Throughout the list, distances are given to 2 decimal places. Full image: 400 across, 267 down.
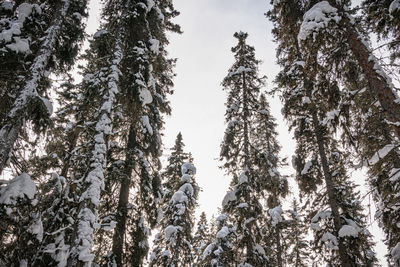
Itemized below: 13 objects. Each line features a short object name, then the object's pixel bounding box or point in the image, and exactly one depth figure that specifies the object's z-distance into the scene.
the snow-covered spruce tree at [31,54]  5.77
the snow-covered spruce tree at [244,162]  10.94
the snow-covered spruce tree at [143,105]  7.91
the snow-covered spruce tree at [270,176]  12.91
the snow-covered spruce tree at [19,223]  4.61
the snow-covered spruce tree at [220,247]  11.95
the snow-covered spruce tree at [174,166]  18.36
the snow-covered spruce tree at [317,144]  7.28
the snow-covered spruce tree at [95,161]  5.00
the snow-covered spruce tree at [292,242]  18.77
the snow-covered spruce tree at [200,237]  31.49
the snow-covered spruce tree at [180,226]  13.31
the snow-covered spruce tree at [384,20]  4.94
